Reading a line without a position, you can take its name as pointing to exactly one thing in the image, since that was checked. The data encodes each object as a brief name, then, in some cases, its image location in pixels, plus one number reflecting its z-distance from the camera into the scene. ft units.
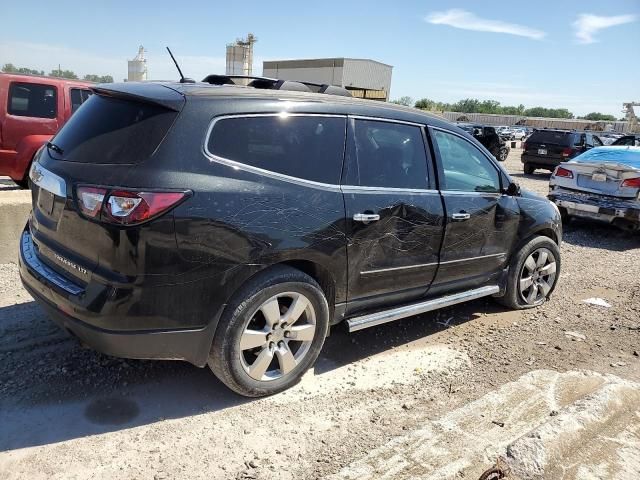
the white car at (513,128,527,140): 167.22
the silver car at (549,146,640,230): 27.94
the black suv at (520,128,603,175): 60.23
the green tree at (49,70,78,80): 88.13
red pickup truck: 24.44
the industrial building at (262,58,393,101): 160.45
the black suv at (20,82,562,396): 9.04
